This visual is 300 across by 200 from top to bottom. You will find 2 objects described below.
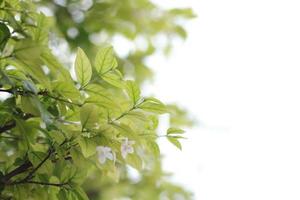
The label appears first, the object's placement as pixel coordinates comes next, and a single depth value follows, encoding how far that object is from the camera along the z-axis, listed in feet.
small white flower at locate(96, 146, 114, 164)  3.58
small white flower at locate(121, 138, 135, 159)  3.66
